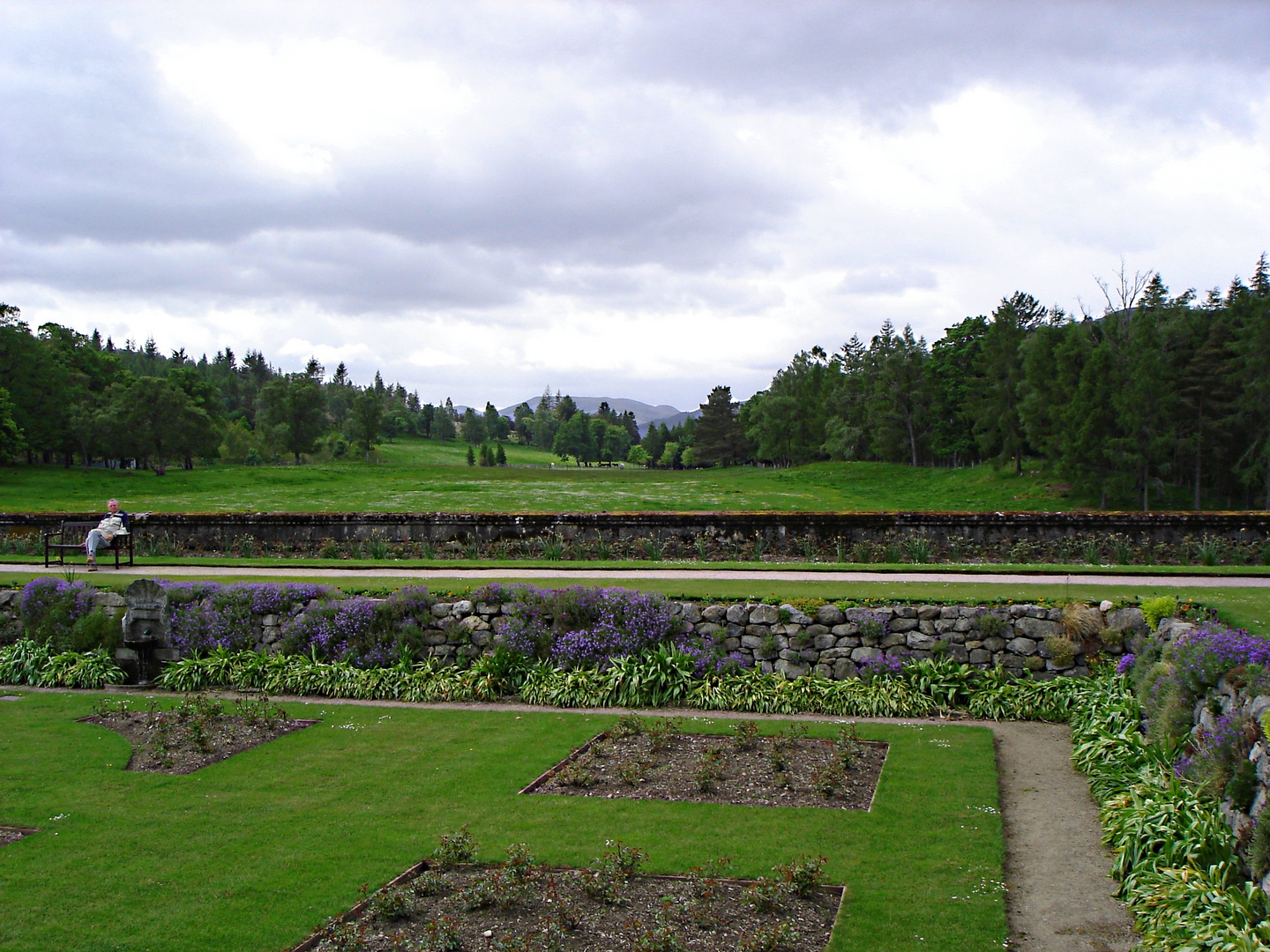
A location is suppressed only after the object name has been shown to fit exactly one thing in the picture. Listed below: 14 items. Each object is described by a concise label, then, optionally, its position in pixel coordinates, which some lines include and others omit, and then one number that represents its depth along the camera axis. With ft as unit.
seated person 51.96
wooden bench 61.52
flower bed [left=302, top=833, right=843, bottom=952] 16.02
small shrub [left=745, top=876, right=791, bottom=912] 17.30
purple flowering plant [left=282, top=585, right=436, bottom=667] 38.50
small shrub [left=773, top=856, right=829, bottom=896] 17.87
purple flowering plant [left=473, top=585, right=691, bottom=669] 36.27
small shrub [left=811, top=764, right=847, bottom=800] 24.02
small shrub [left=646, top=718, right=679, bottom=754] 28.07
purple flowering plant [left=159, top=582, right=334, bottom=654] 40.63
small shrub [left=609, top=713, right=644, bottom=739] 29.60
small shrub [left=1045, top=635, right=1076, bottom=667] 32.40
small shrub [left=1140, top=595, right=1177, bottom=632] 30.66
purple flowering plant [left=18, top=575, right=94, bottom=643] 42.45
